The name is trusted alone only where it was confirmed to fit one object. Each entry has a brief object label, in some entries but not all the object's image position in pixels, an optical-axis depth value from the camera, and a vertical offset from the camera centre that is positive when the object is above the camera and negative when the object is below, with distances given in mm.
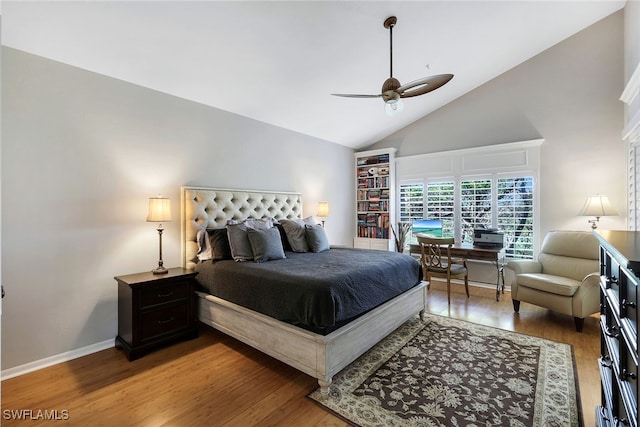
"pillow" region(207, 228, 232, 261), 3119 -360
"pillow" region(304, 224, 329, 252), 3693 -345
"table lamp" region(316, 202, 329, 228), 4949 +52
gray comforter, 2098 -619
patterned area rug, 1833 -1297
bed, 2080 -932
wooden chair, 3812 -679
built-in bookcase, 5629 +277
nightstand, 2545 -934
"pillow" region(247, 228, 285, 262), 3006 -359
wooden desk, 3979 -591
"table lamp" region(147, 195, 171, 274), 2797 +13
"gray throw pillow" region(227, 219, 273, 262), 3016 -327
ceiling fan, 2373 +1082
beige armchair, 3049 -772
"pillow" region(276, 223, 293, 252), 3797 -378
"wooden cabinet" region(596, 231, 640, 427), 900 -450
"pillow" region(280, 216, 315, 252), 3682 -294
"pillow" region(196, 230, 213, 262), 3229 -403
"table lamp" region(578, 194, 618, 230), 3547 +76
